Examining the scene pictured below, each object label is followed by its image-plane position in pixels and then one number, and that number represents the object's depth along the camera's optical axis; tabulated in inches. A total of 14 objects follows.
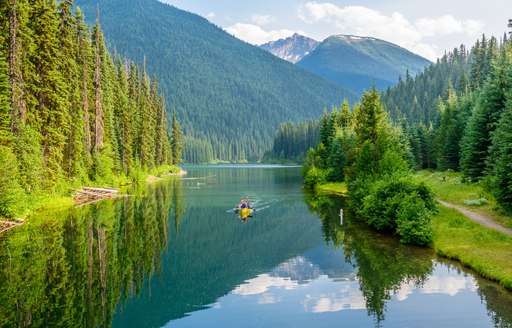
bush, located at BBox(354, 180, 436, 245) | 1173.1
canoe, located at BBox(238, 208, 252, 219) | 1804.7
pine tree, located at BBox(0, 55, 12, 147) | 1418.8
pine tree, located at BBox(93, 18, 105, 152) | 2632.6
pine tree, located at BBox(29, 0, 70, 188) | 1825.8
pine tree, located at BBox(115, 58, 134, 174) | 3154.5
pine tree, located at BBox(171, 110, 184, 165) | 5378.9
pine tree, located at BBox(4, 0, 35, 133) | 1584.6
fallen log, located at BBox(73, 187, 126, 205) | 2037.8
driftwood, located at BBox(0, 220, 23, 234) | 1280.8
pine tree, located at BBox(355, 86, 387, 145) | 2153.1
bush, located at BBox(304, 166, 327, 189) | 3061.0
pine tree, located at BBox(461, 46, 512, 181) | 1988.2
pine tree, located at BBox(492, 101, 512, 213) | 1251.4
